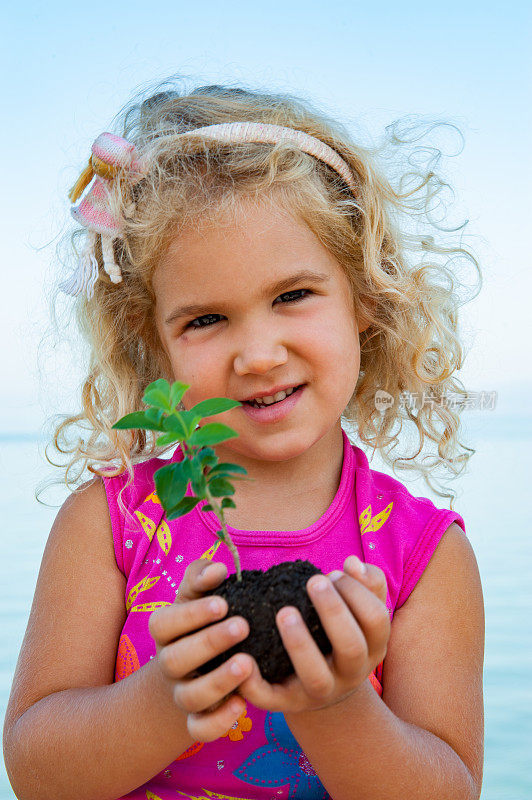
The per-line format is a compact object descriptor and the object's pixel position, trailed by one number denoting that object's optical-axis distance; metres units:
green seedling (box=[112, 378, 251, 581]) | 0.55
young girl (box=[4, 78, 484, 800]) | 0.65
